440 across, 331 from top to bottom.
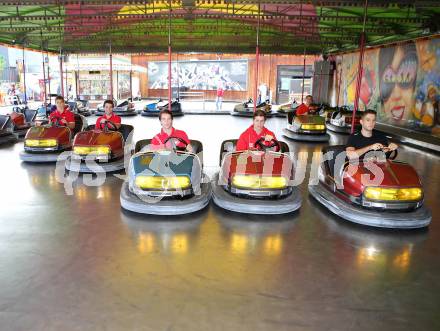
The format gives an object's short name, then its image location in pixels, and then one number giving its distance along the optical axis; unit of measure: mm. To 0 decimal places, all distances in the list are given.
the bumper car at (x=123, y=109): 11125
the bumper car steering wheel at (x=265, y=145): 3324
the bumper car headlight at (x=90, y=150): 4141
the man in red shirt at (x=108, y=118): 4634
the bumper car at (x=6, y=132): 5964
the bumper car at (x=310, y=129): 6816
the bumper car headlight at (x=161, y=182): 2885
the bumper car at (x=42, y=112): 7406
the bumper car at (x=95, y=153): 4117
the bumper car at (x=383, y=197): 2701
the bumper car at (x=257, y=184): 2939
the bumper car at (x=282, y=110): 11459
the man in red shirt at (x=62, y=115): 5133
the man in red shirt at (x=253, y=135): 3354
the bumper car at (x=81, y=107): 10570
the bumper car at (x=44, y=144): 4559
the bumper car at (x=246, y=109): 11161
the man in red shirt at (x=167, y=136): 3311
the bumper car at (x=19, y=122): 6315
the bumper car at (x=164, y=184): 2879
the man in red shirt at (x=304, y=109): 7406
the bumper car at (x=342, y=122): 7999
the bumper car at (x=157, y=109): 11103
